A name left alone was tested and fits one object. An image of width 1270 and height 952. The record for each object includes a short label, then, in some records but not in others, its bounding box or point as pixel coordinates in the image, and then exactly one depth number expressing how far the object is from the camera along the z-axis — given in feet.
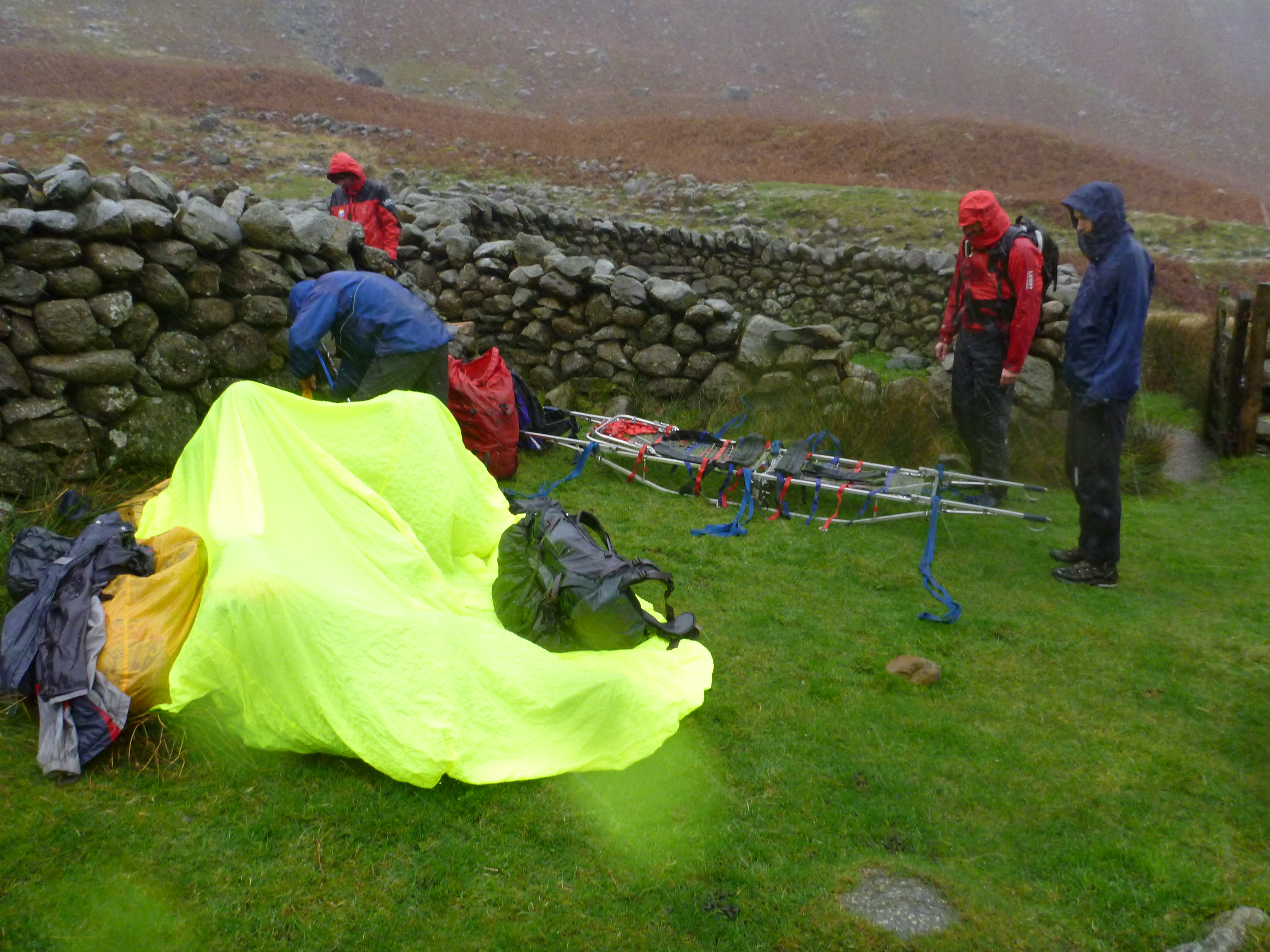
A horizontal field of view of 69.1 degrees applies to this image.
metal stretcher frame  19.93
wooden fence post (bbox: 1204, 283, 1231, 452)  27.37
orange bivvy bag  10.78
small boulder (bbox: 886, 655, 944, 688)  14.06
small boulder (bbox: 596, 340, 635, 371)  28.04
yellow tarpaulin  10.71
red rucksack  21.91
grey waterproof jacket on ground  10.30
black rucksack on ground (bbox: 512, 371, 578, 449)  24.49
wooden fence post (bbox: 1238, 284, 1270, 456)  25.45
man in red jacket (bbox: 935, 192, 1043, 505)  20.34
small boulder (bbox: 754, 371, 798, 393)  26.81
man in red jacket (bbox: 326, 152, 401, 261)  28.48
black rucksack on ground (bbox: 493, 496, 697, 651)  12.30
